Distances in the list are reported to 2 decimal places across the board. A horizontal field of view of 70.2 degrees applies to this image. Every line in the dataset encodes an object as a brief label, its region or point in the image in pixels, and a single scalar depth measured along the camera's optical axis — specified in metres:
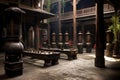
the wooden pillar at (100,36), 4.31
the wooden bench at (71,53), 5.67
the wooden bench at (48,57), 4.33
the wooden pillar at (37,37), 7.88
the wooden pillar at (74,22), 9.98
